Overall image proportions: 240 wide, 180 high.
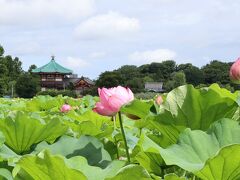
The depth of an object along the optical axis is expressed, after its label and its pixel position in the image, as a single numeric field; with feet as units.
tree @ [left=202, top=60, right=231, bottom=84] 287.60
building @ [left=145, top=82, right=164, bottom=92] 315.93
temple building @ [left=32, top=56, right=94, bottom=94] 325.00
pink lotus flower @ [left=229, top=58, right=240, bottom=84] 8.09
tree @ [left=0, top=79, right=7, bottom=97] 278.44
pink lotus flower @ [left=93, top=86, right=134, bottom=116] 7.28
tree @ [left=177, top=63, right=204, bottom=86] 349.13
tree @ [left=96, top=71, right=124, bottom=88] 270.96
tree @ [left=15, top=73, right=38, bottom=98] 300.39
